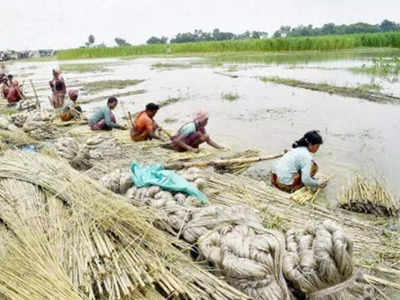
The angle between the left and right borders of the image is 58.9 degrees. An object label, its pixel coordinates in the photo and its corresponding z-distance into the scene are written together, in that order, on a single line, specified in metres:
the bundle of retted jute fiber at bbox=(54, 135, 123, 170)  5.12
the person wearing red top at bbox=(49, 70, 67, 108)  9.98
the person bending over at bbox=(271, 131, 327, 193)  4.18
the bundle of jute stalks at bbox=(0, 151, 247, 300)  2.20
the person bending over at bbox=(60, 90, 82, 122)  8.57
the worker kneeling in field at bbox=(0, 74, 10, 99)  13.15
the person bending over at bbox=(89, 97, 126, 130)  7.16
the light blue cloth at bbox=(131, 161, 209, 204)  3.41
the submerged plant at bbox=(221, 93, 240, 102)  12.31
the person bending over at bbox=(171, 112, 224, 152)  5.70
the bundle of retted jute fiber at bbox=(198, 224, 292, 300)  2.24
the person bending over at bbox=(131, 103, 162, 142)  6.31
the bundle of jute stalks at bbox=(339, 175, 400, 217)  3.93
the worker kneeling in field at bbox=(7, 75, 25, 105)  11.64
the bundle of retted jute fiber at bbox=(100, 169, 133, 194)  3.66
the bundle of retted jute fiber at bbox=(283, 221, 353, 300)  2.29
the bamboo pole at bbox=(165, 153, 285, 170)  4.72
